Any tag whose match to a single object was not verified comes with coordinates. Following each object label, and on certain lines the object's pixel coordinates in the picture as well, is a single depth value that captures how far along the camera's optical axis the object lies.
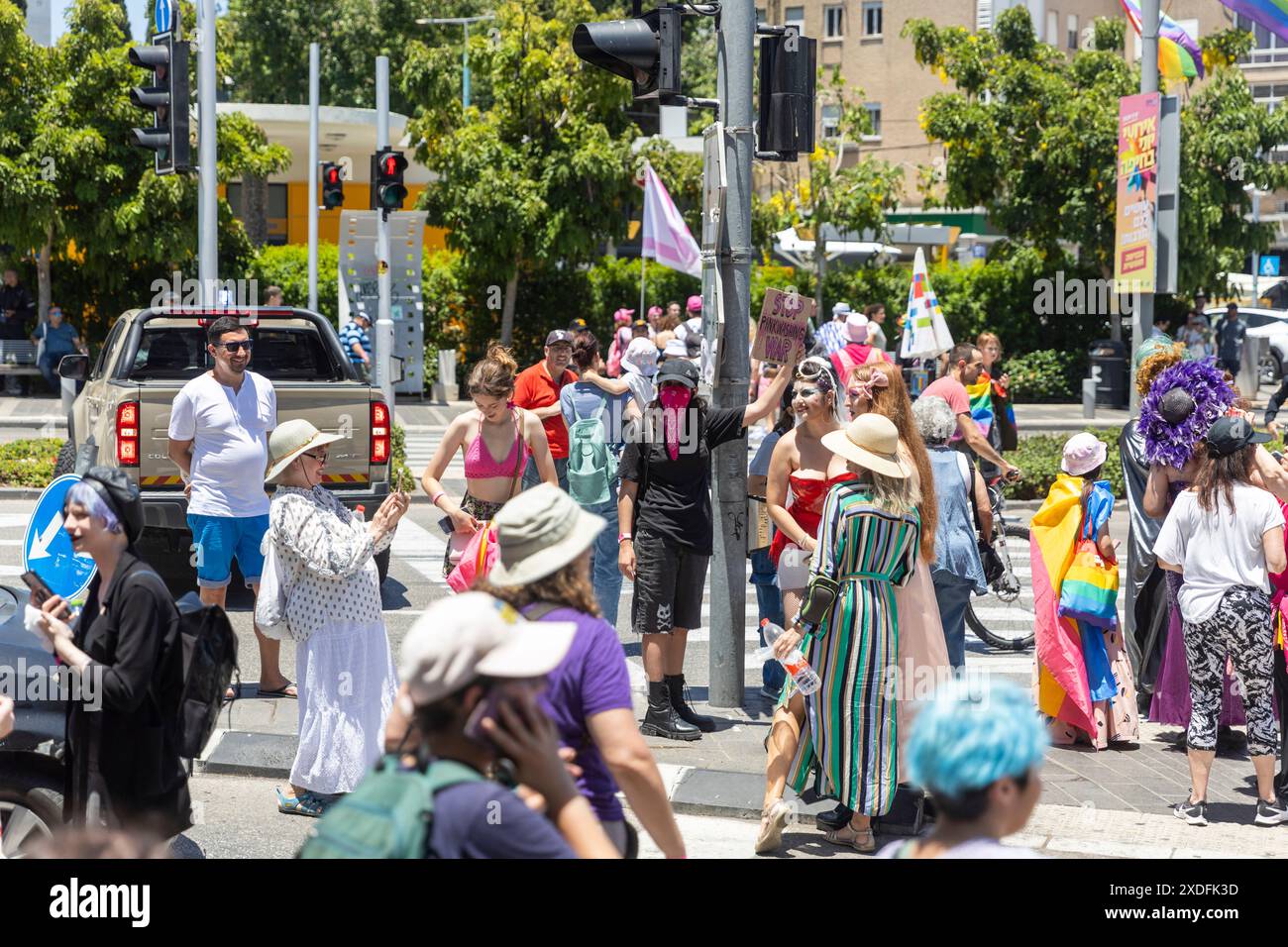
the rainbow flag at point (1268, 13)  15.23
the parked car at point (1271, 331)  35.19
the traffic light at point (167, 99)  15.06
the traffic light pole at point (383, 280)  18.44
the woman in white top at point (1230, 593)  6.68
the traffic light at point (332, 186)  22.41
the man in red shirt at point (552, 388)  10.45
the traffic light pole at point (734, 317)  8.35
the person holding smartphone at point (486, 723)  2.90
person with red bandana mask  7.77
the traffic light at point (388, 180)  17.52
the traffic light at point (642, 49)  8.34
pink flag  19.42
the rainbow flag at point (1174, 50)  19.95
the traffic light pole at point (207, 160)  17.44
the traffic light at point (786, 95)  8.38
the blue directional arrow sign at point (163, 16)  15.14
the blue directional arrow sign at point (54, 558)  6.66
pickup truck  10.26
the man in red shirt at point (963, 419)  10.55
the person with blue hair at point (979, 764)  2.78
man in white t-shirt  8.60
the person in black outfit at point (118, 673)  4.47
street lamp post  40.65
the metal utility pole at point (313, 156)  28.75
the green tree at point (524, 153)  28.59
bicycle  10.14
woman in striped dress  6.06
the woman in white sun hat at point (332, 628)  6.34
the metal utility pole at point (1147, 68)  15.43
